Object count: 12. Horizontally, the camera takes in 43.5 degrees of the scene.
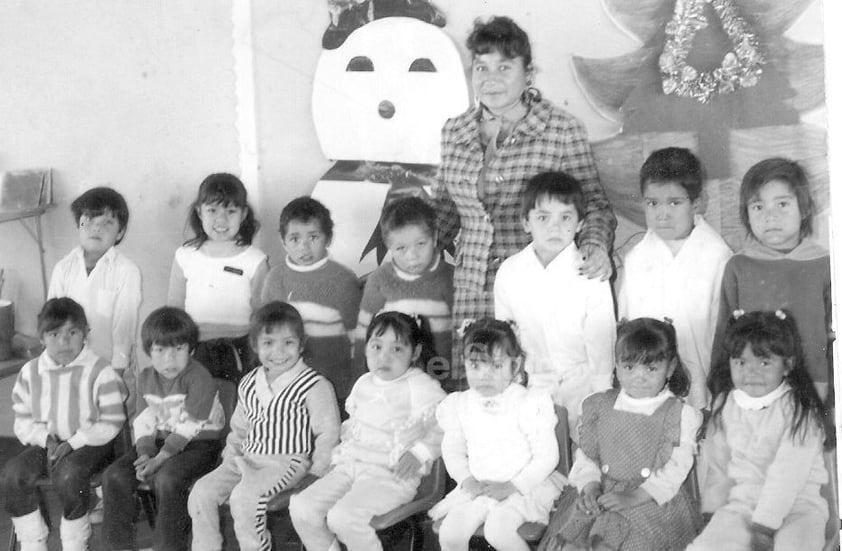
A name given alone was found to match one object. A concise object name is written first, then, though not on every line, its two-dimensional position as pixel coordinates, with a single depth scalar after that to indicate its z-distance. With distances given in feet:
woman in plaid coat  7.45
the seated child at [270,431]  7.47
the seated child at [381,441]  7.18
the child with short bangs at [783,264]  6.85
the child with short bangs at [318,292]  8.50
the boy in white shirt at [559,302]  7.18
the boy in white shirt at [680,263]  7.29
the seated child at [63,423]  7.98
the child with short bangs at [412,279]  7.89
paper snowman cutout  8.48
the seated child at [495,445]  6.75
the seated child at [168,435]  7.58
